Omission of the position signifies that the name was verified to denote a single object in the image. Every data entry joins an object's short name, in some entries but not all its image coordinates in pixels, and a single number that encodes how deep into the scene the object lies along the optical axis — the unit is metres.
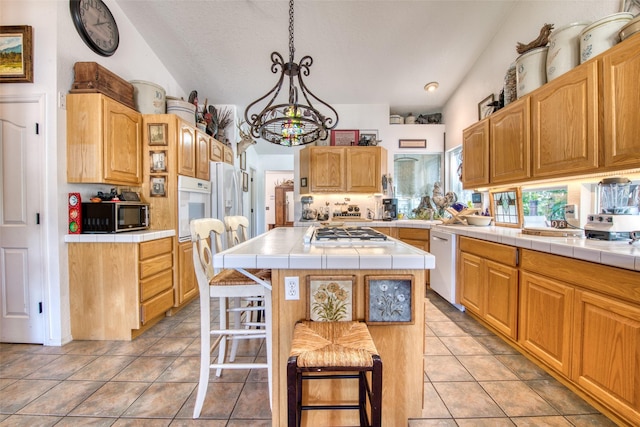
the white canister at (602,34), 1.76
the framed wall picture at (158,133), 2.86
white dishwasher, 2.93
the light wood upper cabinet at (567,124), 1.78
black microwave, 2.35
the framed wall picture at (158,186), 2.92
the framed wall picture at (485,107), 3.05
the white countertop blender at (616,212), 1.62
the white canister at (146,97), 2.87
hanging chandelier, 1.66
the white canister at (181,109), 3.15
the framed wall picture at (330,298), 1.27
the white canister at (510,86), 2.59
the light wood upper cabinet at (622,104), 1.53
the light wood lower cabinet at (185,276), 2.97
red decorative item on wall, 2.31
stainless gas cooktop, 1.56
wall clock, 2.36
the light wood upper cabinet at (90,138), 2.29
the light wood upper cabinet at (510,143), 2.32
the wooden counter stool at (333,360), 0.93
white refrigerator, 3.70
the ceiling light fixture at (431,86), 4.07
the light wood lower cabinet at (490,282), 2.07
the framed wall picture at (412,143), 4.61
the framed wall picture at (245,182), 5.20
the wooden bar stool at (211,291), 1.48
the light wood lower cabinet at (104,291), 2.32
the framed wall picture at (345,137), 4.56
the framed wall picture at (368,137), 4.47
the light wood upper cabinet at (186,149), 2.99
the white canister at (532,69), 2.26
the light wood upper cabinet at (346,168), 4.36
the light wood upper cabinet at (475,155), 2.90
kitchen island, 1.22
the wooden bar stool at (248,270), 1.90
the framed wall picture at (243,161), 5.45
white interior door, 2.20
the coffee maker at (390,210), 4.38
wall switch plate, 2.23
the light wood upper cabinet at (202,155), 3.42
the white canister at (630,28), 1.58
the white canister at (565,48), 2.01
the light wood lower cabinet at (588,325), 1.28
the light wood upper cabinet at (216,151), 3.84
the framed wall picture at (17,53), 2.16
